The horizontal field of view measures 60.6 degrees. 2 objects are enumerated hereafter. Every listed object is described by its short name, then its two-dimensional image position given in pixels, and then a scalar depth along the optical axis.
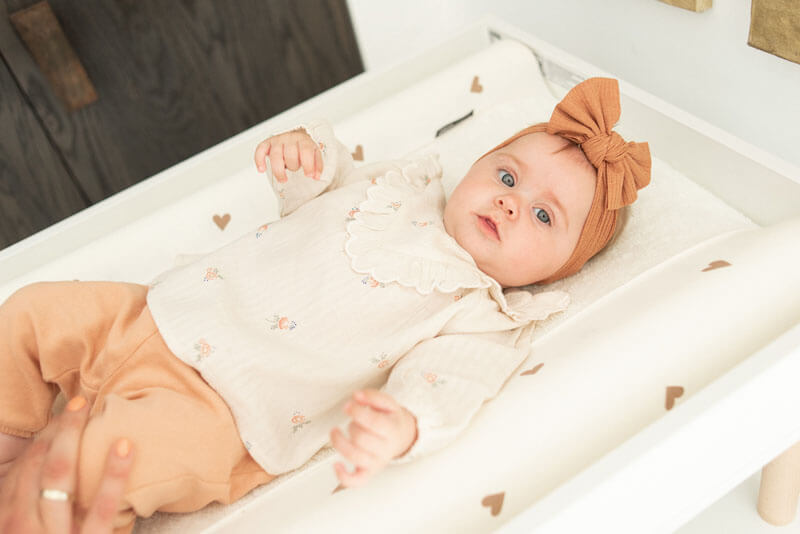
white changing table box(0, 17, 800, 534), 0.66
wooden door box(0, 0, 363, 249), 1.70
